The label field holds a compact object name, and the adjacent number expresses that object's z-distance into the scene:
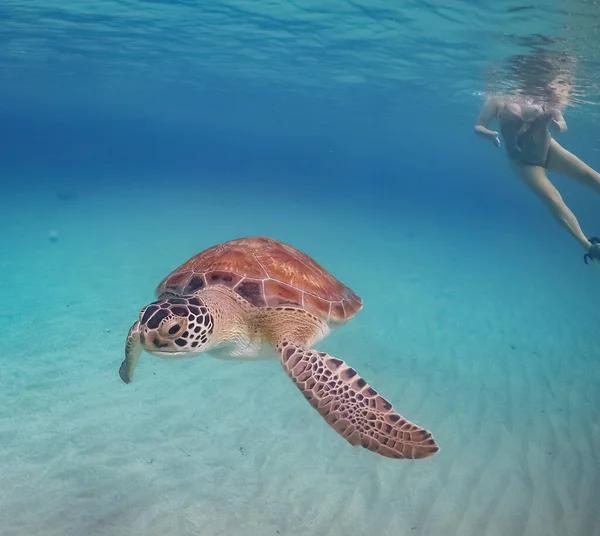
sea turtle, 2.88
